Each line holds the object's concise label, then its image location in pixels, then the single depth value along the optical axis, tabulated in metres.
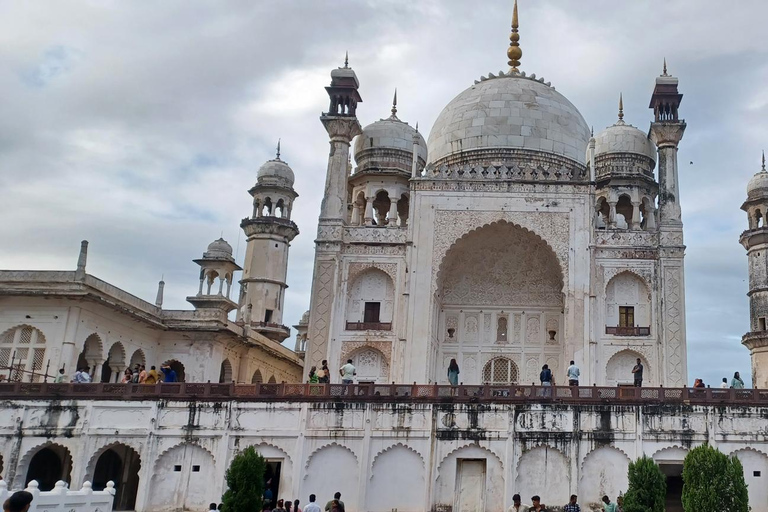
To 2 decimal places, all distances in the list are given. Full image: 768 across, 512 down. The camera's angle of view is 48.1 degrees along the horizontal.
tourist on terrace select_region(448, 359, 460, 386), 21.95
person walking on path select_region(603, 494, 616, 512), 14.38
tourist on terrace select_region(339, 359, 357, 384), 20.06
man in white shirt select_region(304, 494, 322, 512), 13.41
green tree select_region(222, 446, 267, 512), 15.82
